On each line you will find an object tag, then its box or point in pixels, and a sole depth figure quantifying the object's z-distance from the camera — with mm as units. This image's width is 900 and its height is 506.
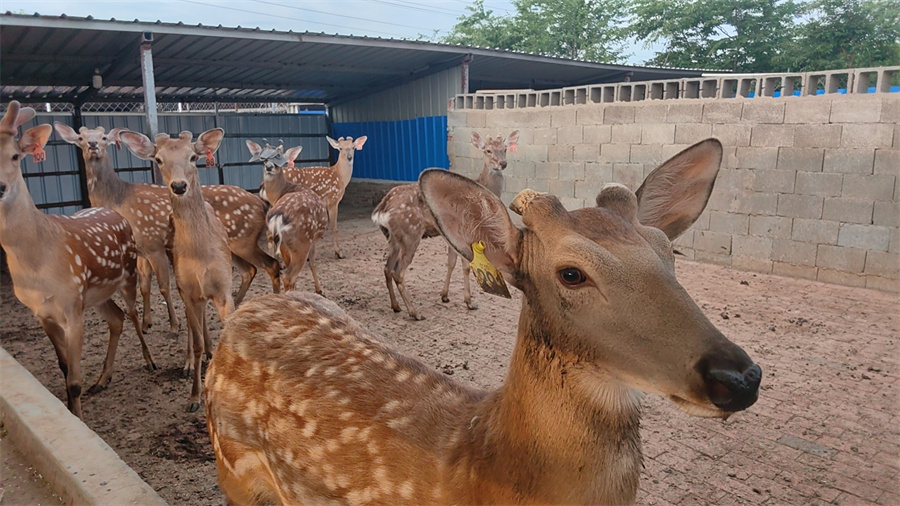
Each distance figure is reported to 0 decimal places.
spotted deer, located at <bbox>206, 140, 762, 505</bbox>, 1394
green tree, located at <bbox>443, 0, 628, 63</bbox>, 27516
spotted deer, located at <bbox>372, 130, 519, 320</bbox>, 6621
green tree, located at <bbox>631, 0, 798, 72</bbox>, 21969
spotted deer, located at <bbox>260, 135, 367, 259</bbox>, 10383
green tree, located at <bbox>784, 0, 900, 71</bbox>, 19781
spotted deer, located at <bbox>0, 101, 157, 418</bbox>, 3971
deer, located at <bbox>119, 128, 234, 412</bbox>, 4492
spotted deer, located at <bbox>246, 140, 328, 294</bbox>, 6305
